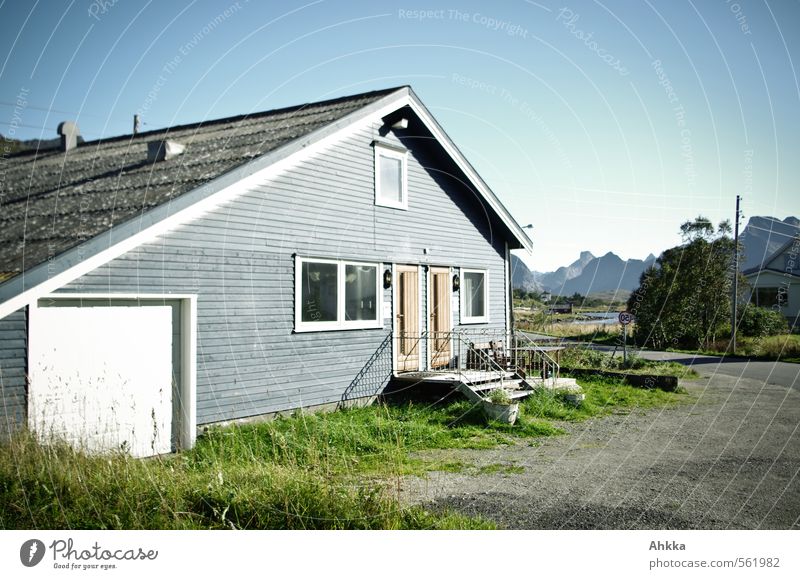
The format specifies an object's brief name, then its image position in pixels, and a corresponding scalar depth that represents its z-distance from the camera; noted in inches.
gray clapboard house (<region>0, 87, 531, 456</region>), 281.1
